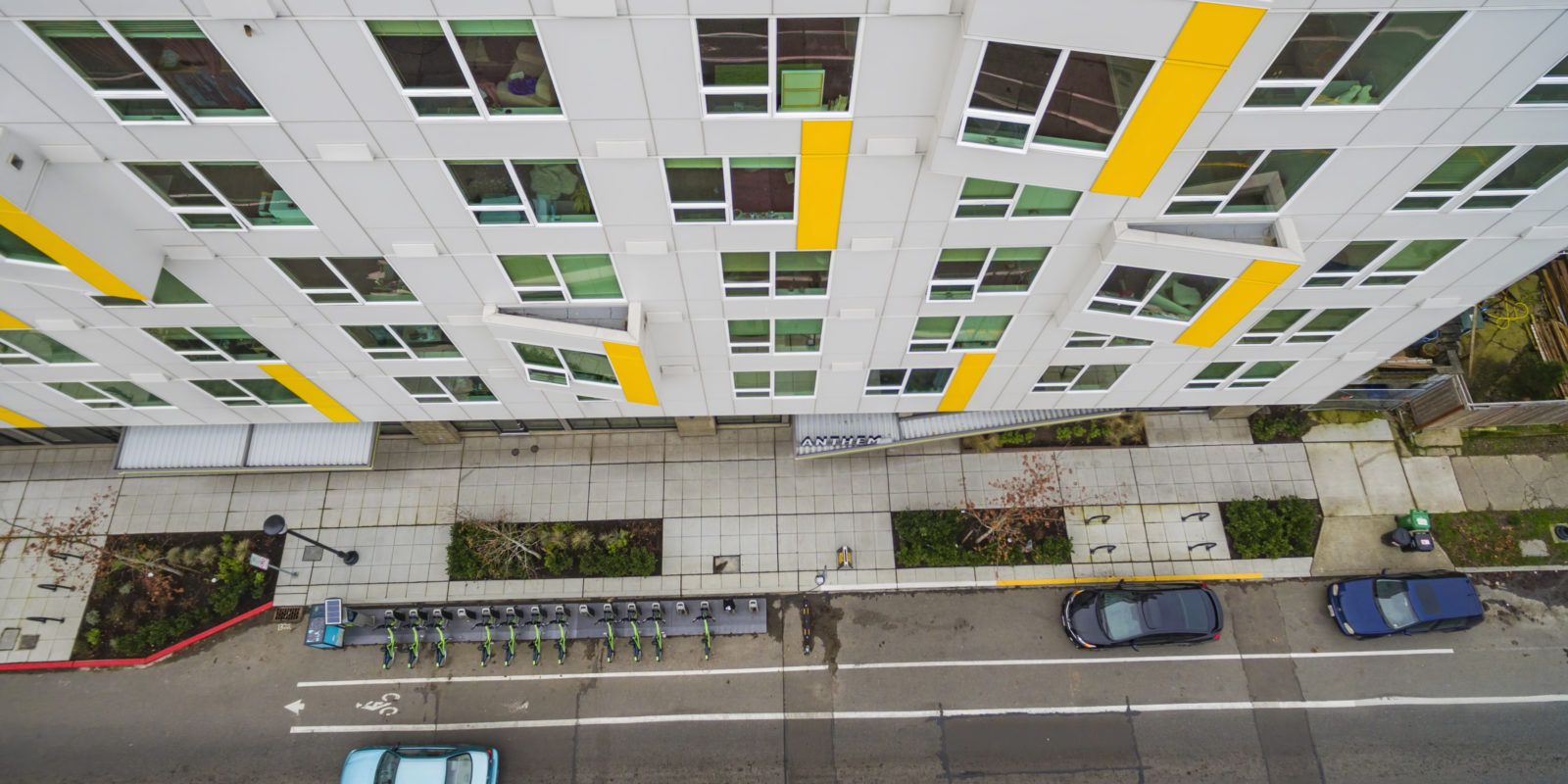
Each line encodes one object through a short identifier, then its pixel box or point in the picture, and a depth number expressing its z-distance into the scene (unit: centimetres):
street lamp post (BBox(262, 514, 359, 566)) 1972
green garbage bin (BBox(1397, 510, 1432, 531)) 2261
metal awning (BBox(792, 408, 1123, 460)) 2275
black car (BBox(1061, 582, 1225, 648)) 2114
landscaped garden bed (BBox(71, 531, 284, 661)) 2188
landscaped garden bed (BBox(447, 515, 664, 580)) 2256
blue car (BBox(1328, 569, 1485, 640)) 2109
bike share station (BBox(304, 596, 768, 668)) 2186
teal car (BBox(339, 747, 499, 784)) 1973
